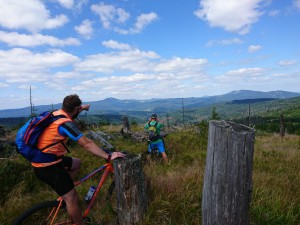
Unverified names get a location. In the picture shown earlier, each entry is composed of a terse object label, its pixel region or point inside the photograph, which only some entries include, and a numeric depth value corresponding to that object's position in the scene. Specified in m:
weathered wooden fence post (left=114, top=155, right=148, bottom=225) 3.54
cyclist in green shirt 8.41
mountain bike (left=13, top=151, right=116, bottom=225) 3.41
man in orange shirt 3.25
